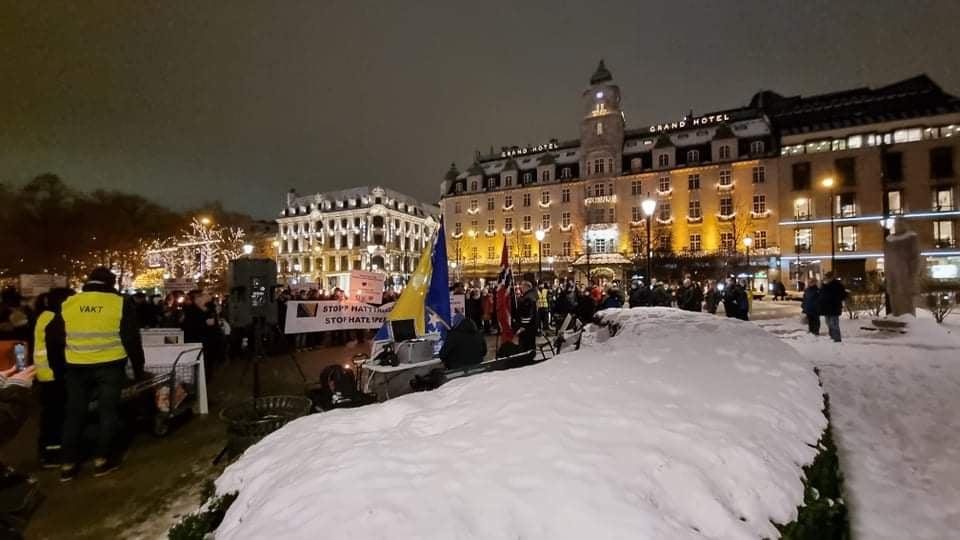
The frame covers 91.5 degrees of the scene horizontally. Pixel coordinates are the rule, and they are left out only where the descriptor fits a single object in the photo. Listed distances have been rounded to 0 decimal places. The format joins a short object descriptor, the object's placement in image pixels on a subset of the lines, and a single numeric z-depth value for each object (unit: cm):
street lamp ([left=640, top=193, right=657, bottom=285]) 1575
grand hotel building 4219
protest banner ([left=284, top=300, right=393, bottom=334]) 839
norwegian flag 1112
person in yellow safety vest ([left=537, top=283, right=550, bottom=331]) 1716
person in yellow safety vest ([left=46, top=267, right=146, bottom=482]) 511
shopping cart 641
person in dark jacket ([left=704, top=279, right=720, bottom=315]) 2183
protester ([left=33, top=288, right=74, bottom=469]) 557
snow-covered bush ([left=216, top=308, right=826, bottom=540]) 212
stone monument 1361
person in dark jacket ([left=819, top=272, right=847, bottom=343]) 1247
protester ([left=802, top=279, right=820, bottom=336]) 1384
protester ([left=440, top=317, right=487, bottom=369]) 645
